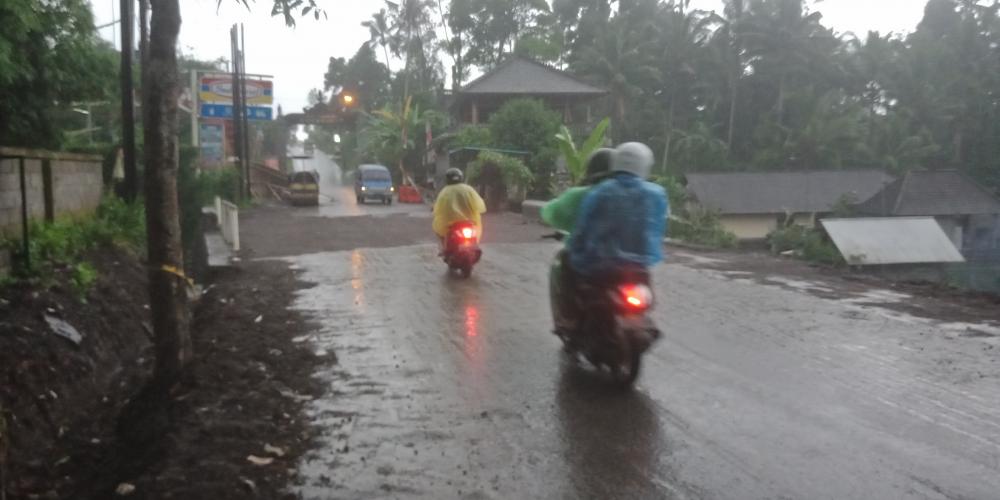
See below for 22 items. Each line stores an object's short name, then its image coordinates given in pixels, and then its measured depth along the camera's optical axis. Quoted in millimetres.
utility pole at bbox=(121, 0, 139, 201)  16203
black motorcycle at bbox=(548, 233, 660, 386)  6141
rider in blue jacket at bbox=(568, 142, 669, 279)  6418
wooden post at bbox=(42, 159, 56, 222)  11812
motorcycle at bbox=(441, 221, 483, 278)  12586
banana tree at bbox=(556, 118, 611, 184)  27172
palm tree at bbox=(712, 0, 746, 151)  52938
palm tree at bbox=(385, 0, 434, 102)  66331
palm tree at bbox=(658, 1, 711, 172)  52969
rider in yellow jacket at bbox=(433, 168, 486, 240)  12680
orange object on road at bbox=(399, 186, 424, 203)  45688
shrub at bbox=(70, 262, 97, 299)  9173
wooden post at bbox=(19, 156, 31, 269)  8883
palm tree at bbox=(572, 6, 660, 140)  48250
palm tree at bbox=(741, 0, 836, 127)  51281
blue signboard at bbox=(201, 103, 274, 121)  35375
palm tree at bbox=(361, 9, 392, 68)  73750
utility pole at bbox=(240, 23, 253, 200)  38062
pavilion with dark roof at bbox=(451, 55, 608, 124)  44375
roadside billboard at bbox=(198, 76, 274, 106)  35156
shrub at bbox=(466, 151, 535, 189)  31609
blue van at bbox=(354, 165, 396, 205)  43031
